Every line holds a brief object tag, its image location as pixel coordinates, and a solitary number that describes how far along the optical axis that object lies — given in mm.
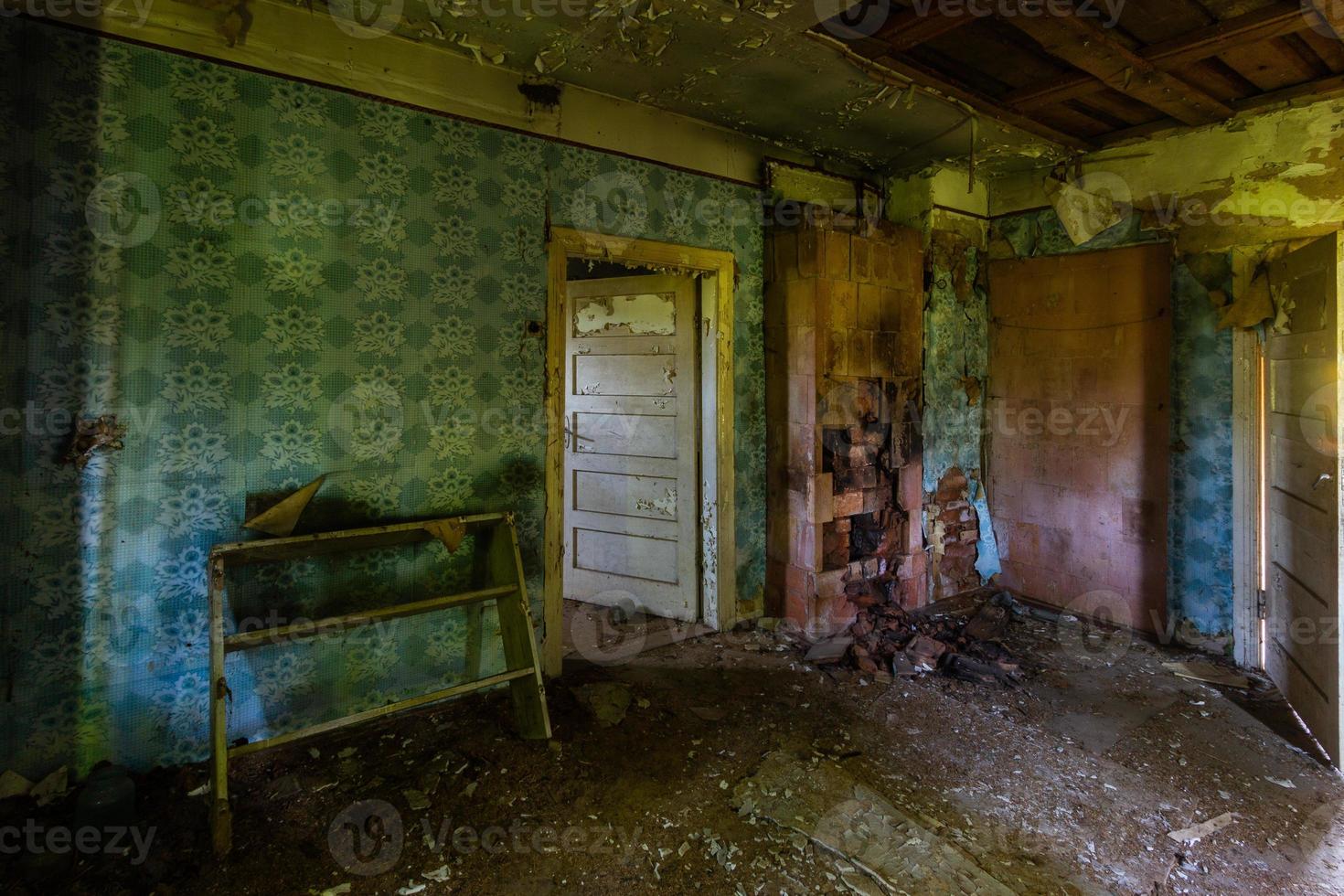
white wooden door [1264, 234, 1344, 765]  2199
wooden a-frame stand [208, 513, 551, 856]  1859
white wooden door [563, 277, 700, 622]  3484
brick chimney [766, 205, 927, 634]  3318
